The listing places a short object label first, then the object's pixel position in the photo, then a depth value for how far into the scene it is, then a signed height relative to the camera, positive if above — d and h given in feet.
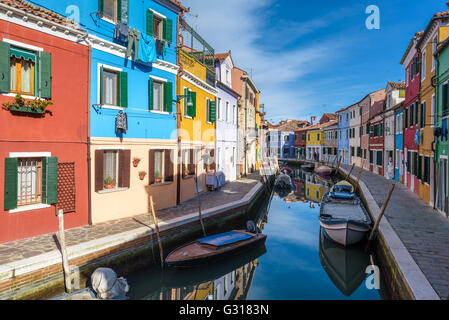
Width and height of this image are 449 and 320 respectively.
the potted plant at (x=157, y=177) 45.68 -3.57
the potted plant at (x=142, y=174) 42.24 -2.93
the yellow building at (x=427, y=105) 45.16 +7.90
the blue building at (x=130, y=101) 36.47 +7.03
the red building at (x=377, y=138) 98.73 +5.24
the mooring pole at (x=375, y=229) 35.70 -8.87
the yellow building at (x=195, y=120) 51.88 +6.27
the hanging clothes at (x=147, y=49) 40.98 +14.07
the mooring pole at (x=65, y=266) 24.49 -8.97
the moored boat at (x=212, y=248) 32.27 -10.68
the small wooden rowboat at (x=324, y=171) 131.23 -7.34
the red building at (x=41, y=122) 28.73 +3.19
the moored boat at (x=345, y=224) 38.81 -8.91
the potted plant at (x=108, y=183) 38.63 -3.77
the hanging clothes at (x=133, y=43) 39.32 +14.13
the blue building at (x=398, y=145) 75.61 +2.08
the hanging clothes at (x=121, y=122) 38.74 +3.87
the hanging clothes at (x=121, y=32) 37.88 +14.88
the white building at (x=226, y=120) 73.15 +8.57
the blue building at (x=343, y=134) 152.66 +10.21
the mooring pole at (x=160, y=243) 32.62 -9.42
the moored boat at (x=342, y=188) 68.33 -7.70
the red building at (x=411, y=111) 58.23 +8.77
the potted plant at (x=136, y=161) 41.37 -1.06
